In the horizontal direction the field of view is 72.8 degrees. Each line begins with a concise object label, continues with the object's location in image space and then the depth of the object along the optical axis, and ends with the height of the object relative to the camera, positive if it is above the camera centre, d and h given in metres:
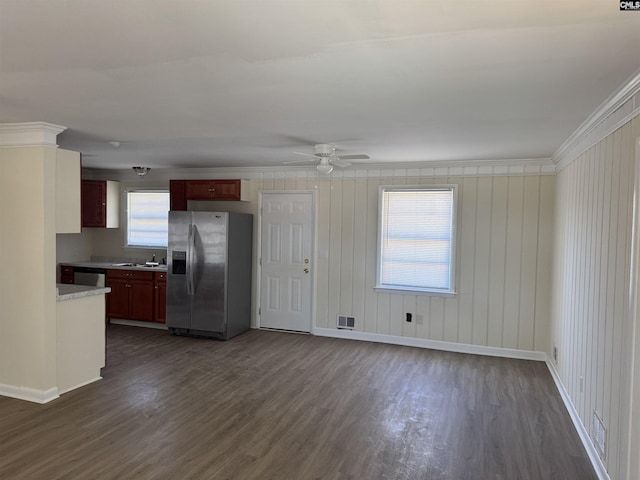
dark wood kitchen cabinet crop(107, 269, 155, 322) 6.21 -0.96
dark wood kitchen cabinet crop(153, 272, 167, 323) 6.12 -0.96
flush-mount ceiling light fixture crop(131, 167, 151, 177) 6.32 +0.86
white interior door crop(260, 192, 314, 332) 6.09 -0.41
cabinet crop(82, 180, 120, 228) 6.67 +0.40
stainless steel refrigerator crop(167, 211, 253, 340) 5.65 -0.57
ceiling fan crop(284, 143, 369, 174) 4.12 +0.75
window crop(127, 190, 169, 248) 6.85 +0.18
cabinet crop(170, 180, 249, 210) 6.13 +0.57
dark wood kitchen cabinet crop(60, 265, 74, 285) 6.60 -0.71
